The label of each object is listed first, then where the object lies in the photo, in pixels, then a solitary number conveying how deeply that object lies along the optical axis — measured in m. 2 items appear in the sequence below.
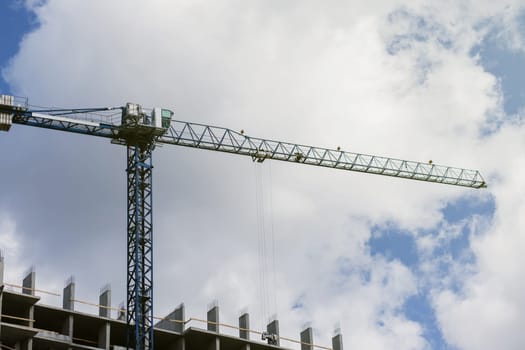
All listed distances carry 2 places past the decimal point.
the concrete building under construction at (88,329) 93.31
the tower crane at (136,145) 103.44
